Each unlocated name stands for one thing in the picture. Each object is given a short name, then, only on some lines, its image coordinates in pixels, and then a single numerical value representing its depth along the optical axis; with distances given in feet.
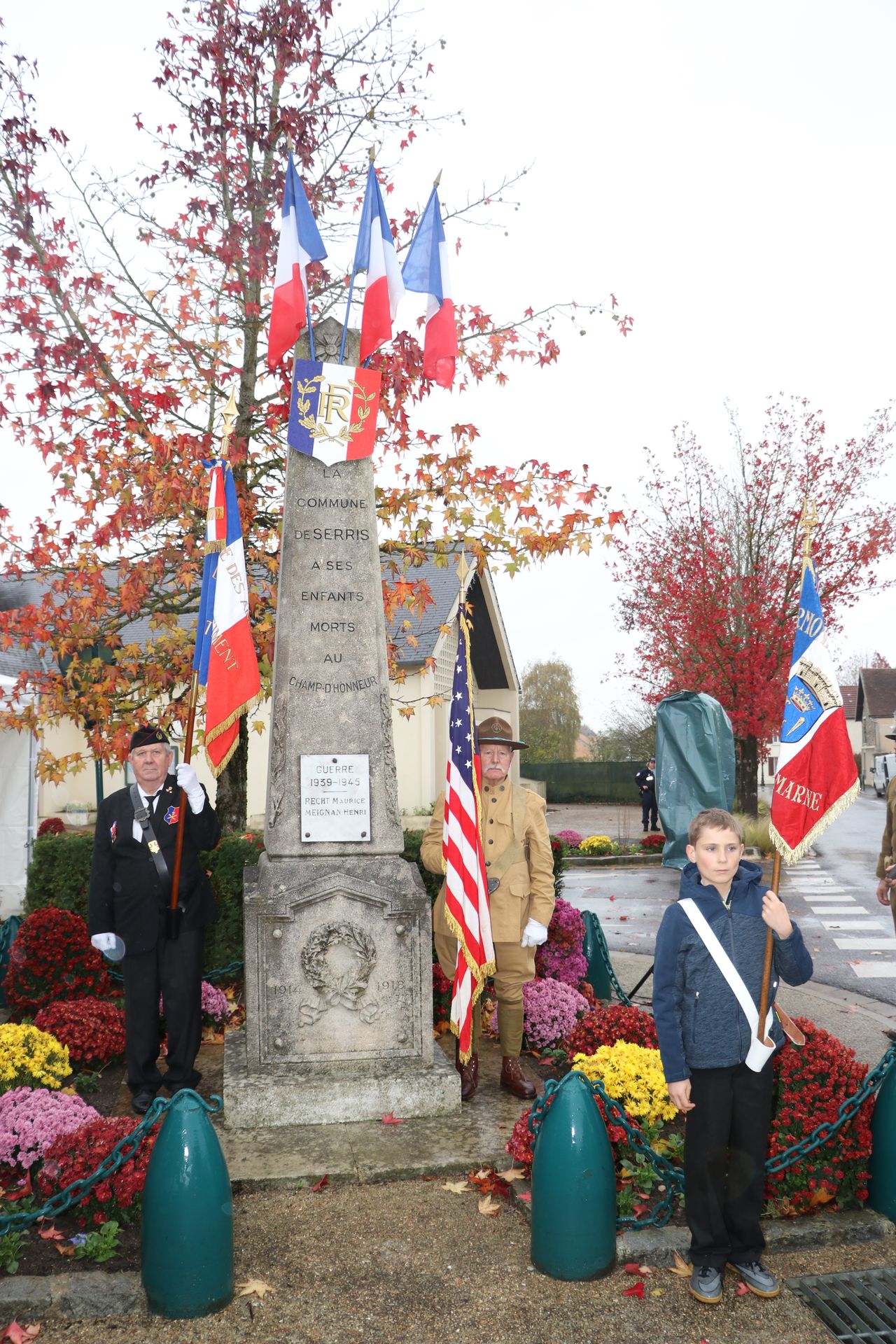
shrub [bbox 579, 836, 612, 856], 69.51
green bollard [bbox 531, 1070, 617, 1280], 12.26
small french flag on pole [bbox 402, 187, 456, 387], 20.27
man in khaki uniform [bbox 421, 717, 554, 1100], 19.16
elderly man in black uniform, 18.80
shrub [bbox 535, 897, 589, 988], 24.66
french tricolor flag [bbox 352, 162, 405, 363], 19.54
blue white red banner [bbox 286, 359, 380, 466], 18.89
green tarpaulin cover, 37.88
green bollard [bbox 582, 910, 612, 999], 25.98
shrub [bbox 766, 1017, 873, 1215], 13.82
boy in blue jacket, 12.02
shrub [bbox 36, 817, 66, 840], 36.14
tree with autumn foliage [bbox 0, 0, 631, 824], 26.16
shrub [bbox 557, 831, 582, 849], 65.09
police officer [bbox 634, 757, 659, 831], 89.81
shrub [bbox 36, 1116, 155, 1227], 13.29
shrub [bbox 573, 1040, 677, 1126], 15.56
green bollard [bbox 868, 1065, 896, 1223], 13.73
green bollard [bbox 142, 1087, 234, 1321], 11.54
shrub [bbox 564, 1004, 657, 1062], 17.89
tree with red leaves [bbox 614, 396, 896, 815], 69.97
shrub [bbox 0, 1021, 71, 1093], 17.01
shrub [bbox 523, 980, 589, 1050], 21.20
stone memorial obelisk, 17.37
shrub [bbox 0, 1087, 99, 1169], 14.73
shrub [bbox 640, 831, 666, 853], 70.38
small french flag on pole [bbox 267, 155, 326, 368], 19.16
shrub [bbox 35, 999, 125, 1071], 20.11
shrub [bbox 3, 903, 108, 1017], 23.39
